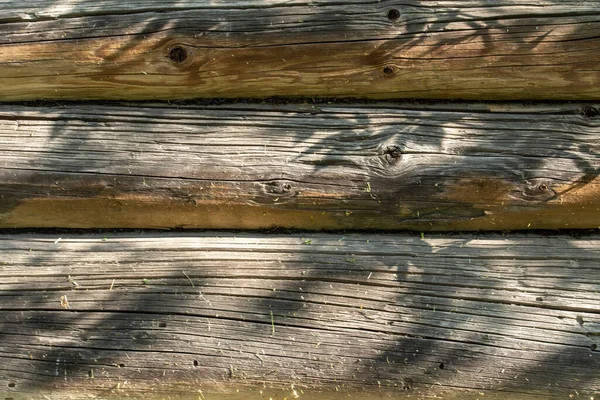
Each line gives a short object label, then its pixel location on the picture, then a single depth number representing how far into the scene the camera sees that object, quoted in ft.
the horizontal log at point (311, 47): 7.54
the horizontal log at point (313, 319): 7.42
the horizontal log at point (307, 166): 7.64
